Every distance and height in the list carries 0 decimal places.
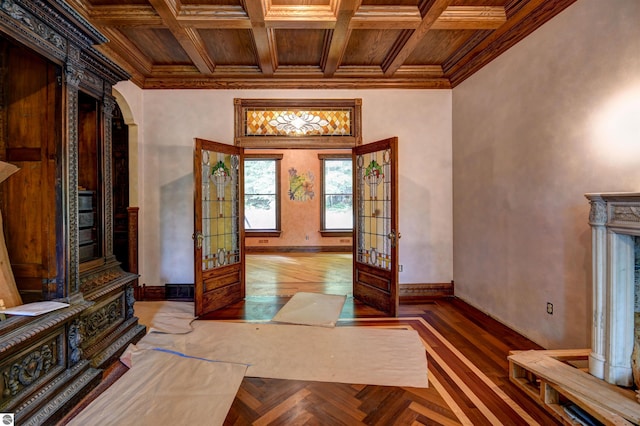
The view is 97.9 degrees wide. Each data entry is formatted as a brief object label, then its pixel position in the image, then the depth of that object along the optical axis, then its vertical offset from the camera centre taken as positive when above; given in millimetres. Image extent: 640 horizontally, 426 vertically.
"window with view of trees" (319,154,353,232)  8016 +465
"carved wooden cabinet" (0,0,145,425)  1712 +18
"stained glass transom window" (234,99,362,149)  4109 +1301
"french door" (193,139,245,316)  3389 -217
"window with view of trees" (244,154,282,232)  8023 +447
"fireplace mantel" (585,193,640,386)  1721 -527
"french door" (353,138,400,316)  3463 -217
